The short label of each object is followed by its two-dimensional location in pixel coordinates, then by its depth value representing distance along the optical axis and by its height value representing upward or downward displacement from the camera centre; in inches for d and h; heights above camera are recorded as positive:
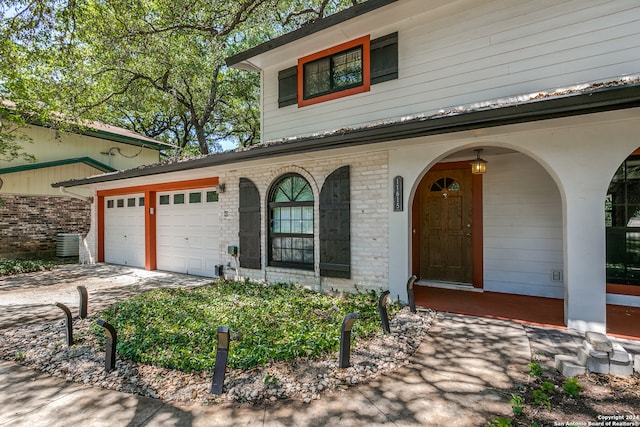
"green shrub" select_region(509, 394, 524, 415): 92.7 -58.7
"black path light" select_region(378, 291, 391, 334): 148.7 -47.6
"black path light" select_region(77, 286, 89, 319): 183.6 -50.1
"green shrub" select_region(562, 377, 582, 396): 100.2 -56.6
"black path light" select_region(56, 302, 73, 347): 144.3 -51.8
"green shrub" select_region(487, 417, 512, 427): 86.0 -58.6
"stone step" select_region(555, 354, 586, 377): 110.3 -54.8
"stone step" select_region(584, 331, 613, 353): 113.0 -47.7
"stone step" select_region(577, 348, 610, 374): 111.0 -53.6
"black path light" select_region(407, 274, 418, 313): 181.0 -48.6
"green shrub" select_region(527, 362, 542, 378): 112.8 -57.6
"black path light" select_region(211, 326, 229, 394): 105.7 -49.1
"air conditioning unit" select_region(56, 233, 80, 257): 468.4 -42.0
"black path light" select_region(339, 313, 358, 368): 119.4 -48.3
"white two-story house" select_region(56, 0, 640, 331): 153.6 +37.9
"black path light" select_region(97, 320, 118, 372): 120.8 -52.5
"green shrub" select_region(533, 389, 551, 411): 95.9 -58.1
